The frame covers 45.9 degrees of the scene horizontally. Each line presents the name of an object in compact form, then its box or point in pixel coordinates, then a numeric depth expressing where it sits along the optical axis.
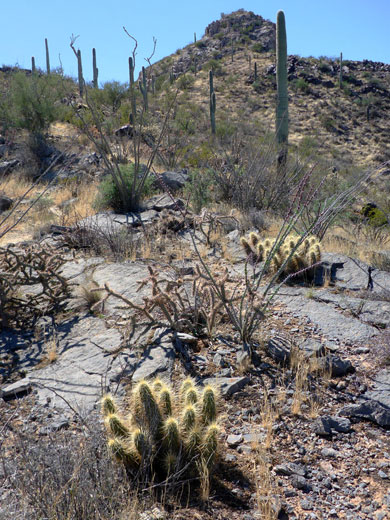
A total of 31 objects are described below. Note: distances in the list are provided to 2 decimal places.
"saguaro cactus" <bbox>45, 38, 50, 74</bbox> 33.52
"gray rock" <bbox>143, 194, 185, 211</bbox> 9.38
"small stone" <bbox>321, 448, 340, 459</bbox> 3.03
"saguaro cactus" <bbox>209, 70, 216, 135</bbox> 24.99
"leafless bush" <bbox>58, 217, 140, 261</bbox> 6.80
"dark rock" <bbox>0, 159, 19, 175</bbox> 14.01
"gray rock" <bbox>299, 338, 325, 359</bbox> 4.03
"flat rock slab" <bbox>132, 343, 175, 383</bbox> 3.79
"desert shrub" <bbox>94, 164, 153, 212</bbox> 9.62
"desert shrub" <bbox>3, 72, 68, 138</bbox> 18.02
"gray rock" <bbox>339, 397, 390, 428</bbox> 3.33
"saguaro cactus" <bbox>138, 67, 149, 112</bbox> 23.19
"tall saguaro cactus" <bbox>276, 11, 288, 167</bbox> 14.53
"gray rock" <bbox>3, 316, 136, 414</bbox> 3.60
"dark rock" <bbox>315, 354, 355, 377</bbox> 3.87
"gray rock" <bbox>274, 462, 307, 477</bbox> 2.86
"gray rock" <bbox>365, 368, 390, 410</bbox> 3.48
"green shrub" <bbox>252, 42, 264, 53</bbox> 46.51
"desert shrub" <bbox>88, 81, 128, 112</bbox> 25.41
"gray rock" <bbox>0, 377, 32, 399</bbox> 3.75
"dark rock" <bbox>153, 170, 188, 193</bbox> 11.12
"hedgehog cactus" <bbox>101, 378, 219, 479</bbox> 2.71
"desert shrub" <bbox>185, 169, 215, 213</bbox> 9.75
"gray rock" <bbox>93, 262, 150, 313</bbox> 5.21
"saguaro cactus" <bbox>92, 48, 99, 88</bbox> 32.09
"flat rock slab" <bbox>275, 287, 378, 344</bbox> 4.47
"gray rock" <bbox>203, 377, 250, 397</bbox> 3.62
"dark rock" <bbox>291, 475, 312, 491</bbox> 2.76
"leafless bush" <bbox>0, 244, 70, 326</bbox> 5.00
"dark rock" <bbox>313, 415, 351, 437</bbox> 3.23
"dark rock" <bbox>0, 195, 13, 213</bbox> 10.83
